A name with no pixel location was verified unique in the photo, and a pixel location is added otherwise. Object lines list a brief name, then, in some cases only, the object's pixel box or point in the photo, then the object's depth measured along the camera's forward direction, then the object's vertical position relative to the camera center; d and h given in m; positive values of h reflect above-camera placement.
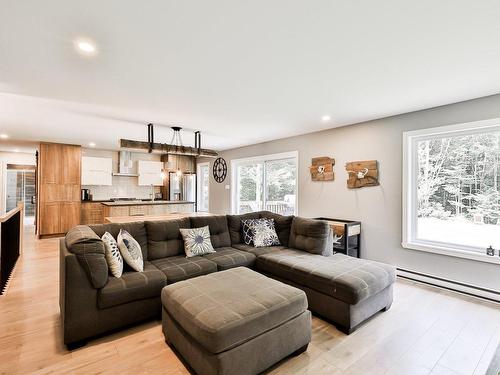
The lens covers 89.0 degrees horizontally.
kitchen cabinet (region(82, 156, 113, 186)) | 6.98 +0.54
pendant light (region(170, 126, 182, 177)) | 4.69 +1.16
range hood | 7.64 +0.79
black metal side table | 3.96 -0.75
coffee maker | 7.22 -0.15
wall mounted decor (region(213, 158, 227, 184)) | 7.38 +0.61
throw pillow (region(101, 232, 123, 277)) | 2.38 -0.64
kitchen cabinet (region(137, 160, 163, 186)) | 7.85 +0.56
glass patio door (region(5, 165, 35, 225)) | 8.13 +0.09
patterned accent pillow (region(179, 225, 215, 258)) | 3.20 -0.67
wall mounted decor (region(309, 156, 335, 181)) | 4.67 +0.42
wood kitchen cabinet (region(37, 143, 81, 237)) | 6.21 +0.04
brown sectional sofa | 2.12 -0.83
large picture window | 3.11 +0.03
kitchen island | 5.70 -0.46
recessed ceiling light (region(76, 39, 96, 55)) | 1.95 +1.13
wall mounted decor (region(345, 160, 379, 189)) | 4.04 +0.28
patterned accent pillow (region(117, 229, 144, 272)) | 2.57 -0.63
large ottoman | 1.60 -0.91
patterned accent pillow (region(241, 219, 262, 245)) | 3.79 -0.60
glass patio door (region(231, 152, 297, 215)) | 5.60 +0.16
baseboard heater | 2.99 -1.21
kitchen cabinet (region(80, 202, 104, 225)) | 6.92 -0.64
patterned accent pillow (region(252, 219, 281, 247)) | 3.71 -0.64
